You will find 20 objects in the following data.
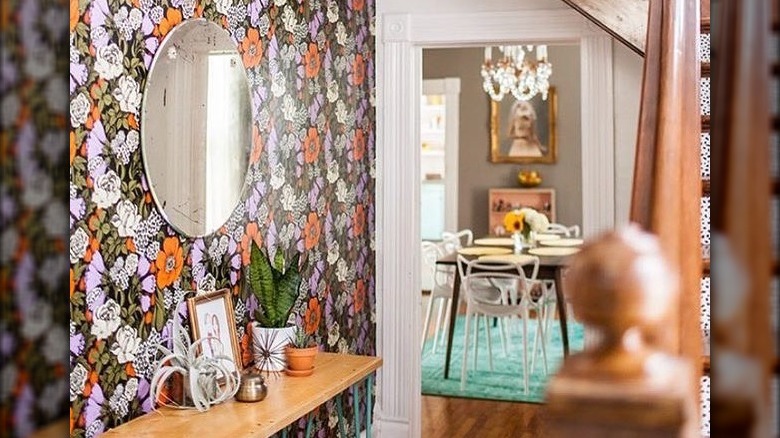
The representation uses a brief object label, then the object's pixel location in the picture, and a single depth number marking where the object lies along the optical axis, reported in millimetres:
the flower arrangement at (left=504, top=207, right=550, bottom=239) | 6301
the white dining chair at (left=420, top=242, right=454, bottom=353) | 6309
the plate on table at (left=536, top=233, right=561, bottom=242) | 7039
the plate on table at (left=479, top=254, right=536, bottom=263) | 5418
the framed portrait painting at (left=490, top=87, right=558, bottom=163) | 8547
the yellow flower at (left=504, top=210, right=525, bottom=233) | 6285
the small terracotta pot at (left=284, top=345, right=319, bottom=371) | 2770
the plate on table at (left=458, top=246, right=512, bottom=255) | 6035
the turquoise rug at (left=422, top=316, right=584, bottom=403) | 5234
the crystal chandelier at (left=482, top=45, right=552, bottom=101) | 7203
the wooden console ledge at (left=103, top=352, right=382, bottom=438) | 2100
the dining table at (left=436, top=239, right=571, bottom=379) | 5488
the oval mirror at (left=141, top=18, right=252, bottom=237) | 2344
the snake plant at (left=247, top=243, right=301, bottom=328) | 2785
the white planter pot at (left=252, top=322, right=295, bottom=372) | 2812
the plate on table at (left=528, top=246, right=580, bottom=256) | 6040
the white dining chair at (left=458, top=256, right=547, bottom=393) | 5203
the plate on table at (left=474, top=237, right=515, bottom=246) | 6770
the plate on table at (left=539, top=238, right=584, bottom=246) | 6723
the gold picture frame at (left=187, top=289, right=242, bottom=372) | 2518
